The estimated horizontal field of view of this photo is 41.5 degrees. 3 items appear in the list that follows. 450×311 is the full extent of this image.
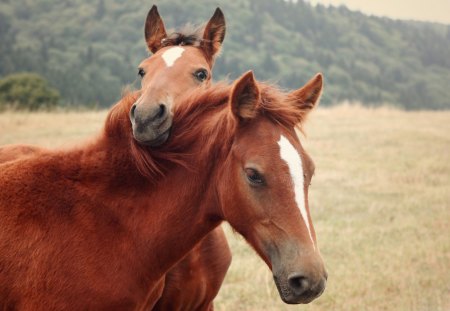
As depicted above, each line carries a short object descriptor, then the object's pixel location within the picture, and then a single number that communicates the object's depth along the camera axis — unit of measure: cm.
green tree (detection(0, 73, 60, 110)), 2833
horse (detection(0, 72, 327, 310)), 294
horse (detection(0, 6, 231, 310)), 417
